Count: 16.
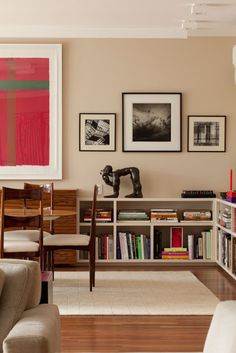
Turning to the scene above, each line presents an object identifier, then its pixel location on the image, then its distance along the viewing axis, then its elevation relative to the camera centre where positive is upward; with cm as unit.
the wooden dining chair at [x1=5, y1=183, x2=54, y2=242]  675 -62
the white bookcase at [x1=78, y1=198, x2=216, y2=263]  813 -63
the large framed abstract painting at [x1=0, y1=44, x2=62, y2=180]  817 +57
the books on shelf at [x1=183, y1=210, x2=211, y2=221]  820 -54
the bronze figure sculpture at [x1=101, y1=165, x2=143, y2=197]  804 -11
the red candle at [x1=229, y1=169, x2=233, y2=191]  805 -15
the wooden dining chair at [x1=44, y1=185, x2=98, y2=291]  654 -69
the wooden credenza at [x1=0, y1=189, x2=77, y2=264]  796 -57
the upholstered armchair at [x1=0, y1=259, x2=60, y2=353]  284 -65
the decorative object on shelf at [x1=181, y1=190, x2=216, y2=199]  812 -31
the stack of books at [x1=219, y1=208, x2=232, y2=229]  763 -55
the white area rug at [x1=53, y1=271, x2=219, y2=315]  575 -111
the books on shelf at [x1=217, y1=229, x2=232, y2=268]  759 -86
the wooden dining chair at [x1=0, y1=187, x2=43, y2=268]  600 -48
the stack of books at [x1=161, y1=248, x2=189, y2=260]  816 -97
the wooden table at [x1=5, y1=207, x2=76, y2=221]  639 -42
